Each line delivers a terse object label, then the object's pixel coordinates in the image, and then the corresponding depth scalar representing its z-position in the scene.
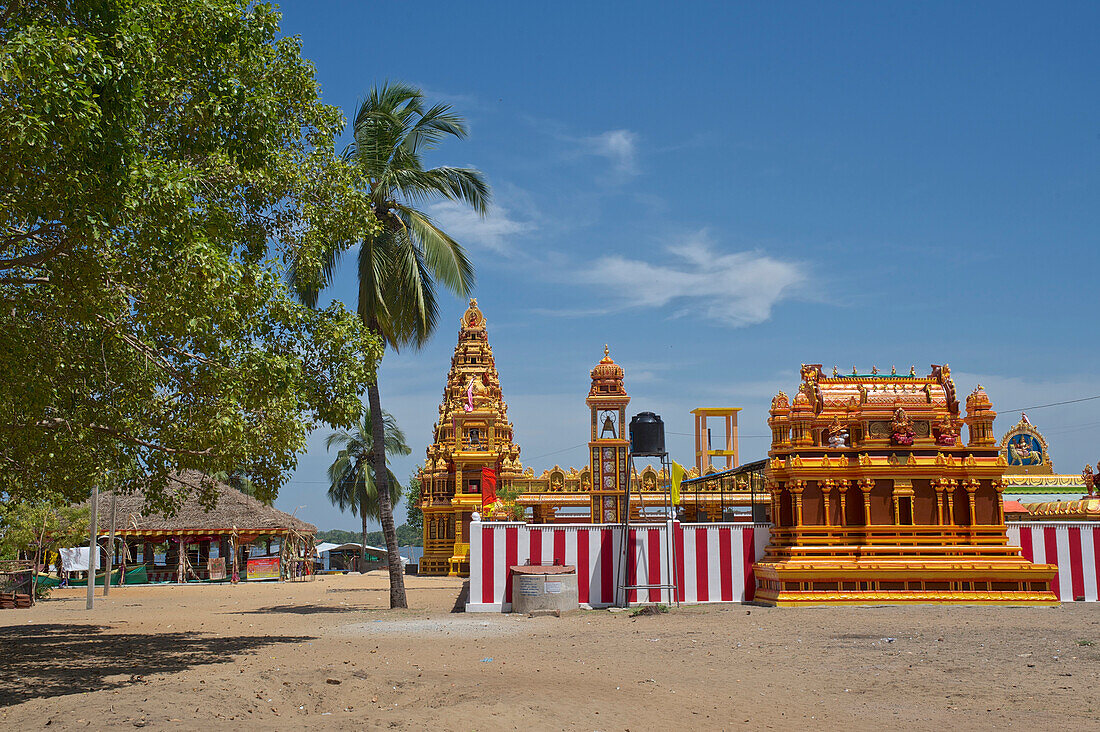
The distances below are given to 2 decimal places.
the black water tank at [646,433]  20.73
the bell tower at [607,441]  24.75
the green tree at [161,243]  8.62
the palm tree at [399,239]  20.58
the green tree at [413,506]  69.88
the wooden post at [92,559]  24.20
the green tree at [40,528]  31.34
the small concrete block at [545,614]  17.68
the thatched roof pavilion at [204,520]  42.91
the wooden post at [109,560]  30.39
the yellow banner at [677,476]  19.95
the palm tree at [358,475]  57.38
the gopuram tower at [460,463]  44.44
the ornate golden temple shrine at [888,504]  18.80
